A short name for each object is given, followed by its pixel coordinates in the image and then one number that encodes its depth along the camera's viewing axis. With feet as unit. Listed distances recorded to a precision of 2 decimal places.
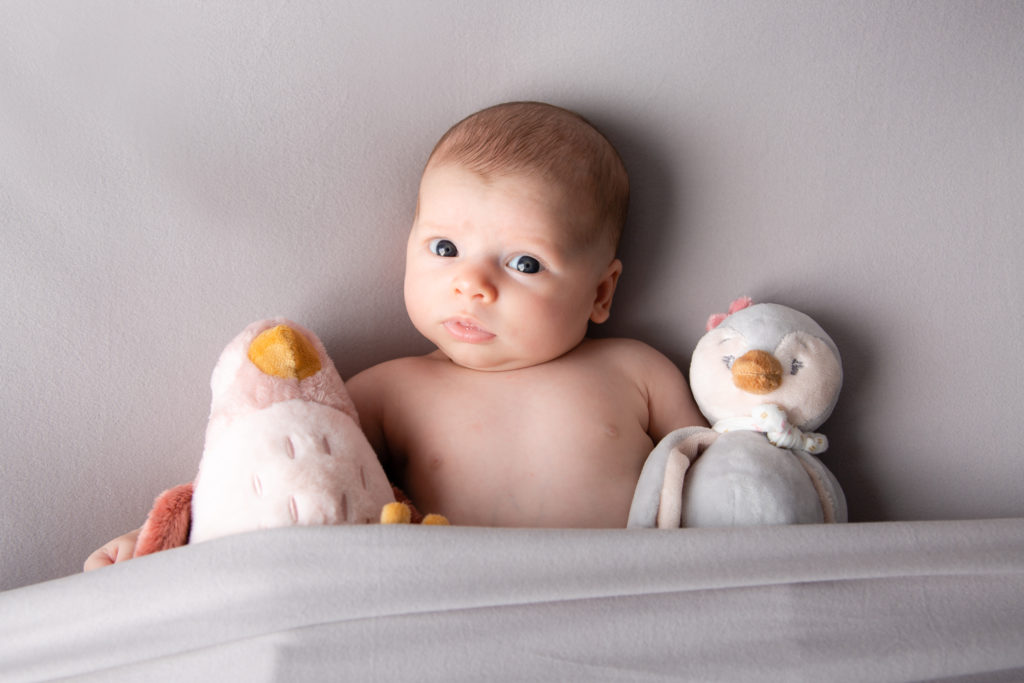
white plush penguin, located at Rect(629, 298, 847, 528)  3.05
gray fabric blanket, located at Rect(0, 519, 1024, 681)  2.39
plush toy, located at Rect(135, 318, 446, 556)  2.77
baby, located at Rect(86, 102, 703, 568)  3.46
